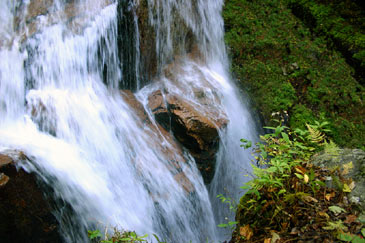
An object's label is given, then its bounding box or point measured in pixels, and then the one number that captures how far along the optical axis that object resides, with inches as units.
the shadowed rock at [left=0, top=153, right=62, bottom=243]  112.1
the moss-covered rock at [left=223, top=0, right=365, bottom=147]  252.8
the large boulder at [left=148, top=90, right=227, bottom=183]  189.6
